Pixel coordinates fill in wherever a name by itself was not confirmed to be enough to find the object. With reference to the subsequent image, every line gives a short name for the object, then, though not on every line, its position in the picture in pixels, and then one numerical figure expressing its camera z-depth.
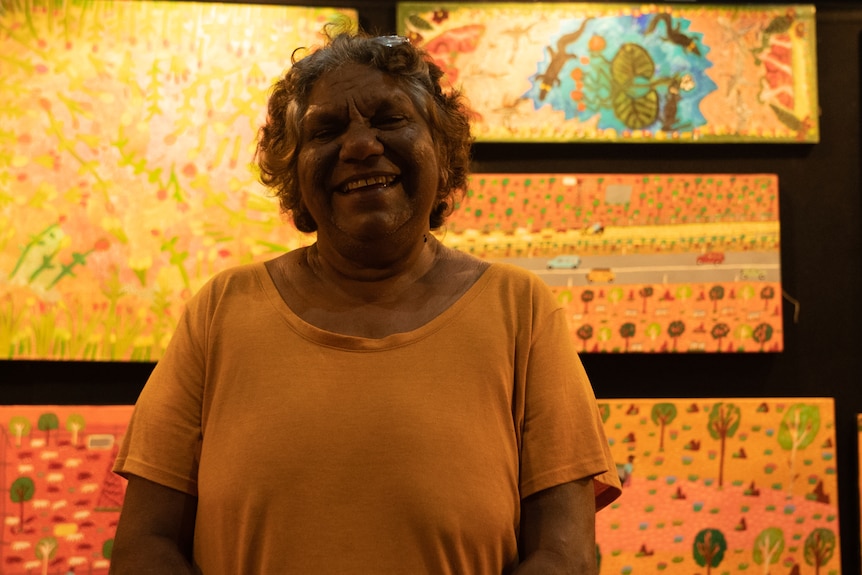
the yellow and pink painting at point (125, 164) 1.66
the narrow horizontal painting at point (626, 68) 1.73
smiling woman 0.88
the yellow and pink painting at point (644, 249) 1.71
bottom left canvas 1.61
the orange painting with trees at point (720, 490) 1.66
